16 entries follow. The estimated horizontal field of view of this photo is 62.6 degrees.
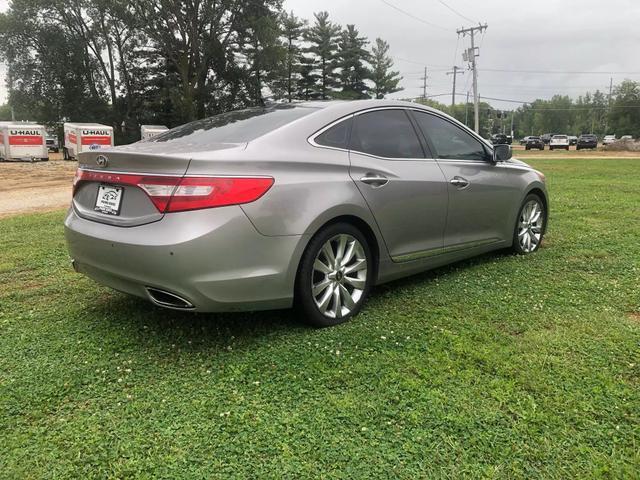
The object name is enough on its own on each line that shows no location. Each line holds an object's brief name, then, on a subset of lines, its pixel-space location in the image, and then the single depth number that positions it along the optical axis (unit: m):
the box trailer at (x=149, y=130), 30.86
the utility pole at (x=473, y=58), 43.56
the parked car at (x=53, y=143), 45.76
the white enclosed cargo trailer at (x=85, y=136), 26.48
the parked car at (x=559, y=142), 51.59
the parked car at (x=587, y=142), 48.69
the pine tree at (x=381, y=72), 61.03
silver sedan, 2.80
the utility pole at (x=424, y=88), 87.83
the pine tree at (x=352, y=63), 57.34
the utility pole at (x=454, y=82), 69.25
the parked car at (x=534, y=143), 49.75
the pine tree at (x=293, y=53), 50.90
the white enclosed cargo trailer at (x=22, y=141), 26.11
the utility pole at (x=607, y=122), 96.32
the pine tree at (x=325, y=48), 55.78
